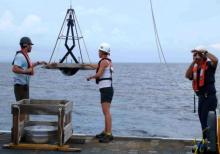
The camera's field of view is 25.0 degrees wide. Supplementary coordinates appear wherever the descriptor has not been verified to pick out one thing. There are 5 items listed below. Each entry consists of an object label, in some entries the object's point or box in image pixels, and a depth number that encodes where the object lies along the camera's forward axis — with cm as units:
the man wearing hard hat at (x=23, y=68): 918
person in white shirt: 928
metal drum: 894
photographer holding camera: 859
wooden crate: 874
